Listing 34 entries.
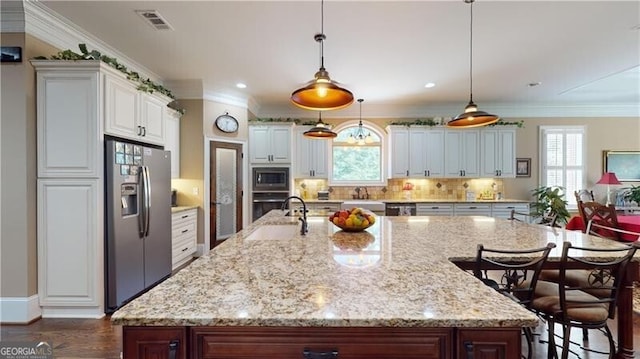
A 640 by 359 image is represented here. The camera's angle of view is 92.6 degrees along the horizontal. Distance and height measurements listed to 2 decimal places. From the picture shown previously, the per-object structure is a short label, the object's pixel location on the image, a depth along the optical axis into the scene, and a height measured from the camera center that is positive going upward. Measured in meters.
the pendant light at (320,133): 4.14 +0.61
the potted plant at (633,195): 5.76 -0.34
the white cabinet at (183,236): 4.25 -0.87
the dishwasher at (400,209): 5.68 -0.59
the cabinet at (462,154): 5.93 +0.45
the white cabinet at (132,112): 2.98 +0.72
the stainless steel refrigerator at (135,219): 2.94 -0.44
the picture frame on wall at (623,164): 6.13 +0.26
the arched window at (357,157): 6.37 +0.43
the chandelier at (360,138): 6.08 +0.80
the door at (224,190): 5.10 -0.22
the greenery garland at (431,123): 5.85 +1.04
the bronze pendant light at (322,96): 1.94 +0.56
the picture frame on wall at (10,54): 2.72 +1.11
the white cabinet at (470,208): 5.62 -0.57
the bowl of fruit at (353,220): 2.33 -0.33
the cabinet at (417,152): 5.96 +0.49
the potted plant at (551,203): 5.66 -0.50
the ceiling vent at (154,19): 2.85 +1.54
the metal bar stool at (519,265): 1.65 -0.49
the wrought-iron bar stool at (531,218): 5.86 -0.80
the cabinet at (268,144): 5.75 +0.63
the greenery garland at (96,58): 2.81 +1.12
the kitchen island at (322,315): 0.94 -0.43
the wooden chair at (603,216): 3.73 -0.50
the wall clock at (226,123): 5.15 +0.93
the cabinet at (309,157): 6.00 +0.40
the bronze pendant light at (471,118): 2.83 +0.56
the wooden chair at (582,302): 1.71 -0.74
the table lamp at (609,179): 5.50 -0.04
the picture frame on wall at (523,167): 6.26 +0.20
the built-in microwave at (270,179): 5.73 -0.03
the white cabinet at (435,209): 5.64 -0.59
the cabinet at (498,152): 5.90 +0.48
